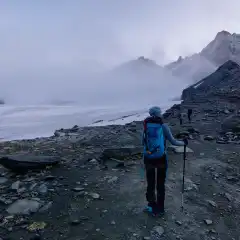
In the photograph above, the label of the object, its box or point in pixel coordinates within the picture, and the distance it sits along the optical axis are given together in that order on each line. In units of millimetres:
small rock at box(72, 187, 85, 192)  6699
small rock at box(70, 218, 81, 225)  5223
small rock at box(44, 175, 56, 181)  7289
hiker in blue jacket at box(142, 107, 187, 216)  5164
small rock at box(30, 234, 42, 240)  4742
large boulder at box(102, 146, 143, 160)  9148
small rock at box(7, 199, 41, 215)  5637
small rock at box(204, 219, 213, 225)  5364
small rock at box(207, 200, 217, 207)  6148
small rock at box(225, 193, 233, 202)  6529
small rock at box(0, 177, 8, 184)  7322
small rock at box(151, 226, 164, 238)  4875
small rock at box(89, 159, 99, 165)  8821
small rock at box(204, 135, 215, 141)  12361
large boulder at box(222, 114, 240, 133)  13382
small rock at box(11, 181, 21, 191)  6736
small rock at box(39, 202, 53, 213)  5726
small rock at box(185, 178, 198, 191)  6867
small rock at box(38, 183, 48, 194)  6560
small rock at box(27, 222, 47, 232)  5027
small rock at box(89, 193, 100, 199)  6324
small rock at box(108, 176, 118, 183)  7289
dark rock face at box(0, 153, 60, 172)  7742
